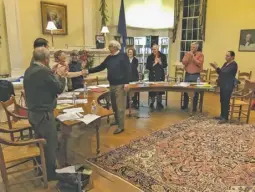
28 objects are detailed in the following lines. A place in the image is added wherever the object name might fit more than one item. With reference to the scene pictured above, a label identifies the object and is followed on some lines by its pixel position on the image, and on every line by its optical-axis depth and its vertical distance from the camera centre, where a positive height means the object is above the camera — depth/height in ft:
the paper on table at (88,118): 8.77 -2.41
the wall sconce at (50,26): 18.02 +2.27
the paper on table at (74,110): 9.72 -2.28
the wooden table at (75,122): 8.51 -2.45
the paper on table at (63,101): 11.29 -2.21
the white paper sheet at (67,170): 8.13 -3.97
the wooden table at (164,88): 15.58 -2.22
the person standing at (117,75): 12.36 -1.05
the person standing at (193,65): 16.83 -0.73
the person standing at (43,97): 7.14 -1.31
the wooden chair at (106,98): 13.43 -2.87
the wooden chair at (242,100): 14.97 -3.12
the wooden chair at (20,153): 6.81 -3.16
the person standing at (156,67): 17.57 -0.91
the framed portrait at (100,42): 22.49 +1.29
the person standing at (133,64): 17.33 -0.66
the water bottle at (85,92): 12.76 -2.05
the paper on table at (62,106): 10.33 -2.25
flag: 22.45 +2.91
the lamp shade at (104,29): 21.77 +2.39
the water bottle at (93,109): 9.82 -2.24
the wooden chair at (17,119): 9.61 -2.80
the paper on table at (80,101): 11.36 -2.22
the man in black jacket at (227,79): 14.38 -1.48
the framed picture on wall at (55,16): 19.26 +3.36
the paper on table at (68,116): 8.84 -2.33
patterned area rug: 8.53 -4.55
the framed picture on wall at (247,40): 22.01 +1.38
